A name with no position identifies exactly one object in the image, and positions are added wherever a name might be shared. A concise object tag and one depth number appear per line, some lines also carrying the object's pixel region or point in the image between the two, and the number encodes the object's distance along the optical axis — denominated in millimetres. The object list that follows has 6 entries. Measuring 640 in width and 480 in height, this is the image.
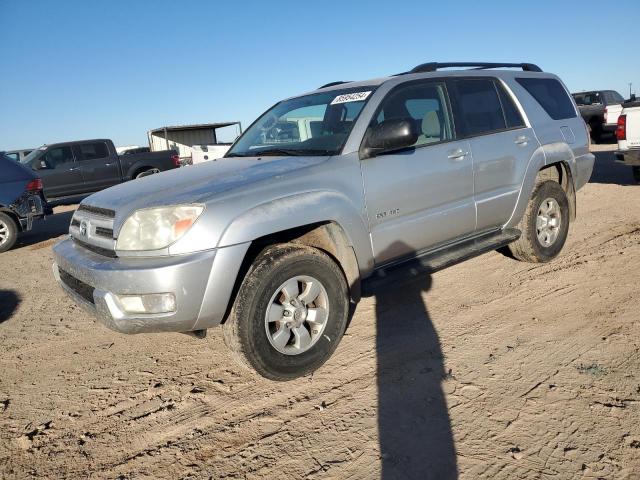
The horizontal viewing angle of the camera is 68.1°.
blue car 7926
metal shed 23064
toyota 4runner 2654
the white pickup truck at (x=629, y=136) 7941
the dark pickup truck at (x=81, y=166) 12727
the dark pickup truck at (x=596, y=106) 17328
